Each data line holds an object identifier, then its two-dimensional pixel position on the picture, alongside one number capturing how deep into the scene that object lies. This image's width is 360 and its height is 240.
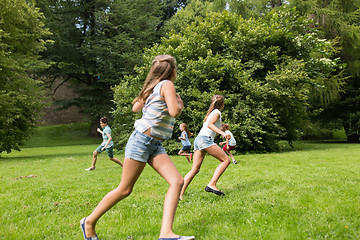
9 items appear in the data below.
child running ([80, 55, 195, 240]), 3.24
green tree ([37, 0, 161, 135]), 28.58
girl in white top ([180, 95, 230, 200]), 5.41
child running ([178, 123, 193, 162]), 11.78
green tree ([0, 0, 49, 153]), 15.75
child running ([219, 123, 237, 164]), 11.67
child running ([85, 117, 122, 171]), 9.73
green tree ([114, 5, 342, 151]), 15.63
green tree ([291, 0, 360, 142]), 24.68
